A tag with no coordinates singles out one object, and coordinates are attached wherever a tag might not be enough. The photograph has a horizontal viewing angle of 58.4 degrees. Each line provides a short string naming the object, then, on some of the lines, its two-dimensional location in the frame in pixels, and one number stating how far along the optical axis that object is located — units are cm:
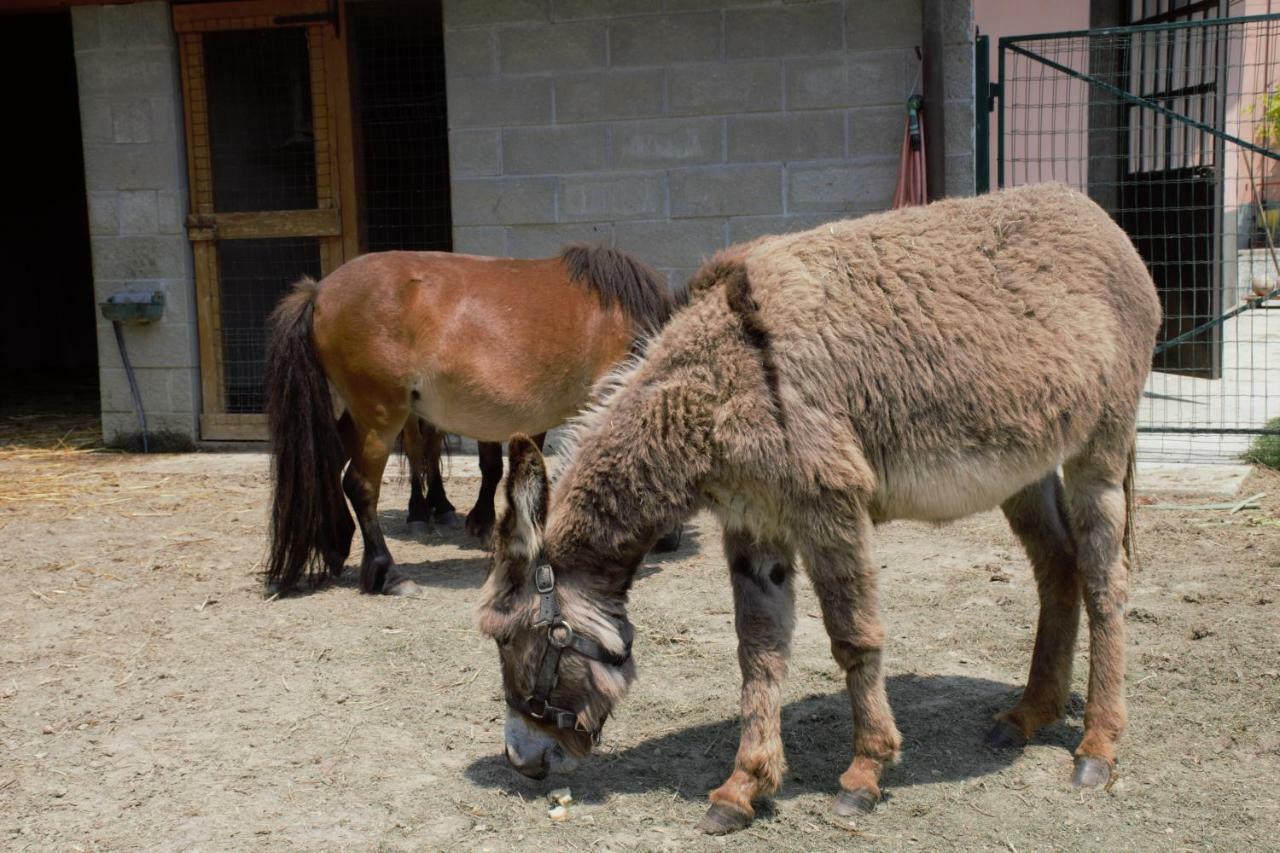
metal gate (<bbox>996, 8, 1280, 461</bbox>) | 793
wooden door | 818
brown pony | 526
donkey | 301
